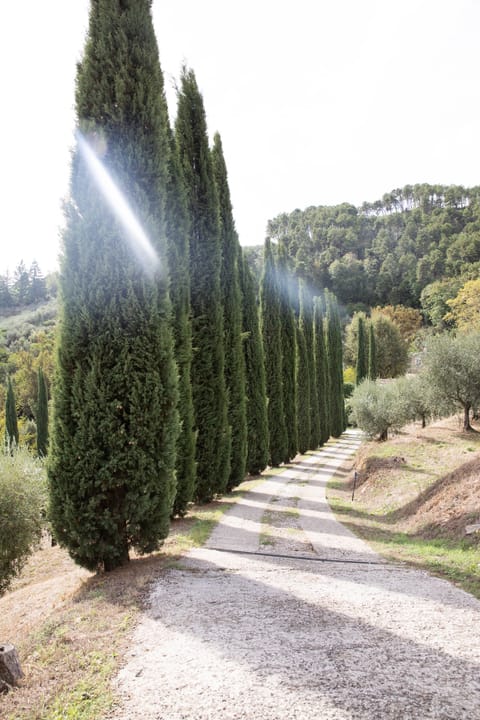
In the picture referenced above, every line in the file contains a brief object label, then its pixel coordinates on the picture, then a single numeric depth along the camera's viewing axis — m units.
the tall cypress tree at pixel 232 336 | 13.36
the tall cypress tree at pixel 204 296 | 11.17
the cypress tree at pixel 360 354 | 44.31
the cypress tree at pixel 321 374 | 32.42
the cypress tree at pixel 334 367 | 38.00
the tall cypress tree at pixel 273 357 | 20.64
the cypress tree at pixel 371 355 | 45.10
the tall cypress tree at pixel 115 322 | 5.68
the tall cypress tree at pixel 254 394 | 16.69
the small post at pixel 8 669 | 3.16
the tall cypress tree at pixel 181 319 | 9.12
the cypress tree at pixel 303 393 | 26.75
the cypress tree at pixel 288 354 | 22.30
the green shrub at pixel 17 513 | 8.09
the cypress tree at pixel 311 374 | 29.53
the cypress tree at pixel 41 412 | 29.48
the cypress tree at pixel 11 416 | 28.72
